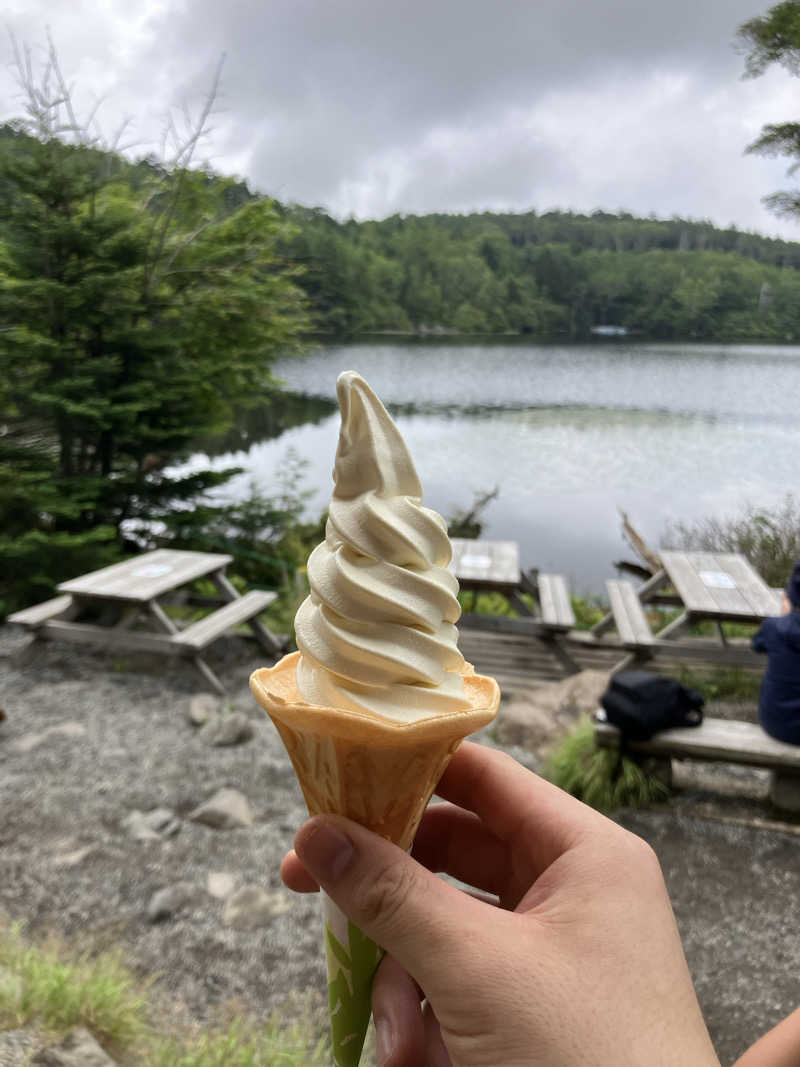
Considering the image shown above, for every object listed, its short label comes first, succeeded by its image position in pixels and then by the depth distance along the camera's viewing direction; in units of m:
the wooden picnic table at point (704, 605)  5.11
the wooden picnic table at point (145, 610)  5.44
